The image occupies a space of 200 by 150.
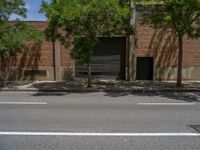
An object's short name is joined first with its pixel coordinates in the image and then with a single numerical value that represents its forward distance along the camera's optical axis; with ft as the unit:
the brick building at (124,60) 68.08
